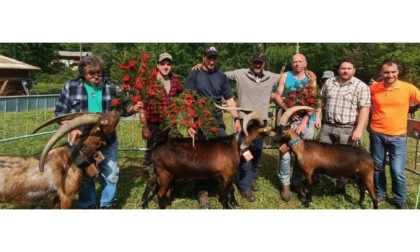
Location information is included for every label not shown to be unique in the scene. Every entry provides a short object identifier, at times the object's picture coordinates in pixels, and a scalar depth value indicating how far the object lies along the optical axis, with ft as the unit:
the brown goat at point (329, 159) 18.19
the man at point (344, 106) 18.34
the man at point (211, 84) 18.34
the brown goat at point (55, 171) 13.39
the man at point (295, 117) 19.33
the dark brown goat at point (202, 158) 16.88
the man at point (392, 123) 18.04
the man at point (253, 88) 19.98
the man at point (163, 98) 17.49
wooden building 91.15
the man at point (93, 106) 15.23
